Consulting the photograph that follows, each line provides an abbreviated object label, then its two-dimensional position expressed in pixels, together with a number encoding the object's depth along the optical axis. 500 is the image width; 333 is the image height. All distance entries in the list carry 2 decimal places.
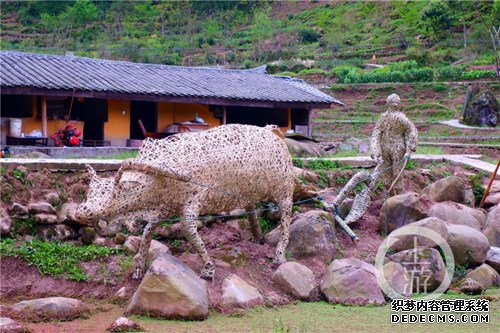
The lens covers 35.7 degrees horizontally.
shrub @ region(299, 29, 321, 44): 59.69
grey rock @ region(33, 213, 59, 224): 11.38
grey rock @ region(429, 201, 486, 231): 12.83
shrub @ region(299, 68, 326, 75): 47.31
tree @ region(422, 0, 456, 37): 51.38
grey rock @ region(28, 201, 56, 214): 11.47
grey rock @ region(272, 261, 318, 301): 10.04
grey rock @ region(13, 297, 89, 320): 8.73
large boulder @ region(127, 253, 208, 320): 8.77
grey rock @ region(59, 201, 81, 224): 11.54
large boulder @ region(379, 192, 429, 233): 12.27
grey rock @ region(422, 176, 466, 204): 13.84
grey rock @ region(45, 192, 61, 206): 11.87
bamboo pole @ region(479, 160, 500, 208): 14.12
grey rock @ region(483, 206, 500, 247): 12.61
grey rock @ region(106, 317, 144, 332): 8.15
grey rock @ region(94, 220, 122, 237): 11.53
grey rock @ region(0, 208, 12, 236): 11.01
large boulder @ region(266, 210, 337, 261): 11.35
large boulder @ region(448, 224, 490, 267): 11.40
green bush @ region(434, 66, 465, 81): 42.19
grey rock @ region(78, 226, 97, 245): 11.47
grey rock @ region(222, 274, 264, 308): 9.45
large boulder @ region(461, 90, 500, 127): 33.06
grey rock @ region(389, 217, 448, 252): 11.09
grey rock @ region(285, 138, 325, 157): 18.30
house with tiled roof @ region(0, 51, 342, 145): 19.12
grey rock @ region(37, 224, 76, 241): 11.34
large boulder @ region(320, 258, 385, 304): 9.92
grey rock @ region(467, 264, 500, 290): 10.94
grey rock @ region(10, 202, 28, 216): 11.38
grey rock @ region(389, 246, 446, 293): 10.45
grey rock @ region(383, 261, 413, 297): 10.27
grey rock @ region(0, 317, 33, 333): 7.98
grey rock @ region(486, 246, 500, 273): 11.59
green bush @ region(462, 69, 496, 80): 40.72
